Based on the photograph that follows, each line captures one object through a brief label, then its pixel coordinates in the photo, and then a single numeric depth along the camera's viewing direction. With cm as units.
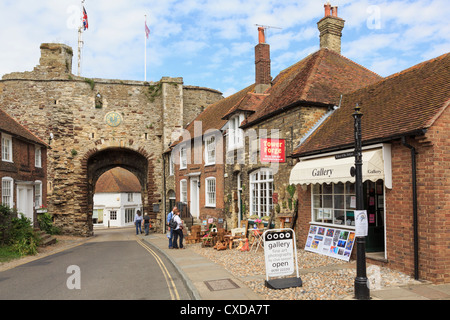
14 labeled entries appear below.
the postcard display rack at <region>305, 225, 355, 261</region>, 984
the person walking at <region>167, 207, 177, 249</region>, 1476
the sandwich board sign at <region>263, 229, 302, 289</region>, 737
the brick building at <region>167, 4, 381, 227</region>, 1284
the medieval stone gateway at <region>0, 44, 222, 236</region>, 2639
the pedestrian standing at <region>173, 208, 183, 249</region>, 1441
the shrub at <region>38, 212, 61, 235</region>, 2316
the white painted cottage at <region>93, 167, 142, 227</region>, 4903
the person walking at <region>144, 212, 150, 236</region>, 2526
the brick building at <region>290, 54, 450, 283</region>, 752
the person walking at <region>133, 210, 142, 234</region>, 2698
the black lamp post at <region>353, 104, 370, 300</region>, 632
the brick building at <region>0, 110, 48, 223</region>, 1695
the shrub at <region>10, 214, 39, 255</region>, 1416
